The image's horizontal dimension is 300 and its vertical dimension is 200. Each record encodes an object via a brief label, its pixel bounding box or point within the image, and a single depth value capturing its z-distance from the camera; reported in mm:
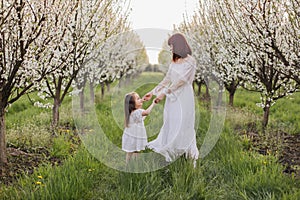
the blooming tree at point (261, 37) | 5805
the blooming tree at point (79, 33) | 6294
